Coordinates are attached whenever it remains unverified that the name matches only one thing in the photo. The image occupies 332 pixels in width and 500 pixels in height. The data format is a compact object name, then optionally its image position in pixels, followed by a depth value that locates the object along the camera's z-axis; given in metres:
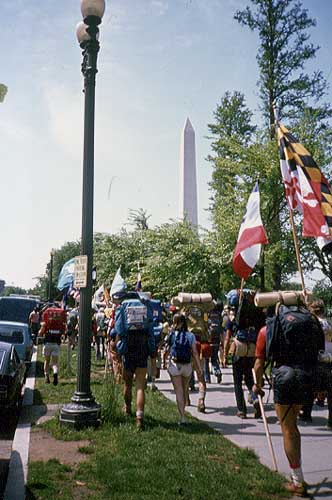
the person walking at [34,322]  20.94
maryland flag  6.44
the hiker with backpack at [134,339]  7.34
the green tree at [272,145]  21.98
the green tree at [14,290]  139.00
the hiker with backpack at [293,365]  4.64
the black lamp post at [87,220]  7.03
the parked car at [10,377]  7.99
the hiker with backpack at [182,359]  7.61
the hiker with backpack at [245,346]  7.91
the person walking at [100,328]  16.32
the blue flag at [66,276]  17.98
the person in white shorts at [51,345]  11.77
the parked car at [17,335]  13.30
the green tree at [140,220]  49.47
